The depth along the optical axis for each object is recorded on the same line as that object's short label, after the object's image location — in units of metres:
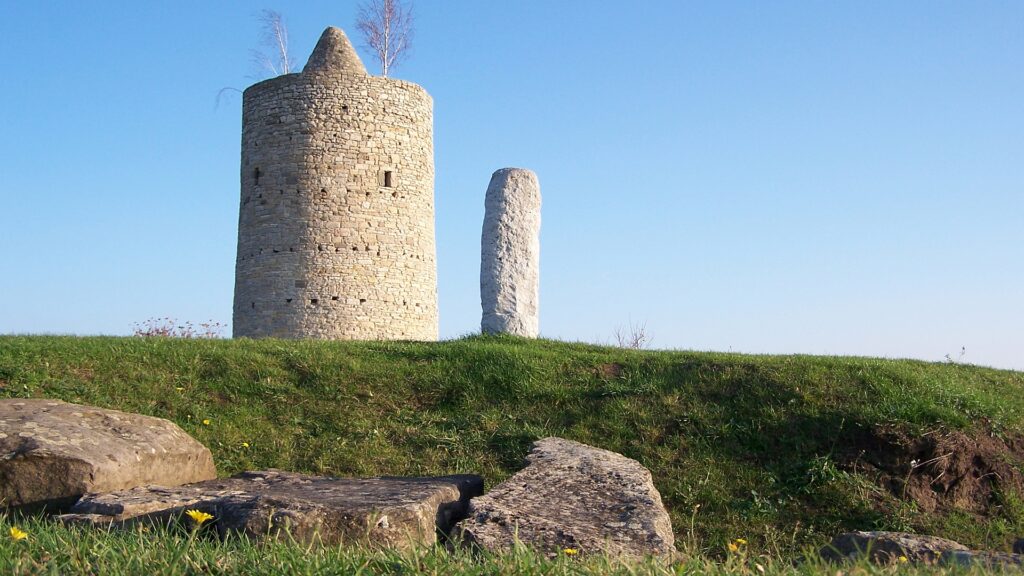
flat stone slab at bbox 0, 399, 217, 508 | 7.27
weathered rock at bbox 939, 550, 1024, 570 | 5.20
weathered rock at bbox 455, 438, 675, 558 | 6.11
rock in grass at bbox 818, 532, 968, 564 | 6.02
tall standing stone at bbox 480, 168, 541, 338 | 16.09
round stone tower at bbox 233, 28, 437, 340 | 19.14
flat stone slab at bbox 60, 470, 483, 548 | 5.77
